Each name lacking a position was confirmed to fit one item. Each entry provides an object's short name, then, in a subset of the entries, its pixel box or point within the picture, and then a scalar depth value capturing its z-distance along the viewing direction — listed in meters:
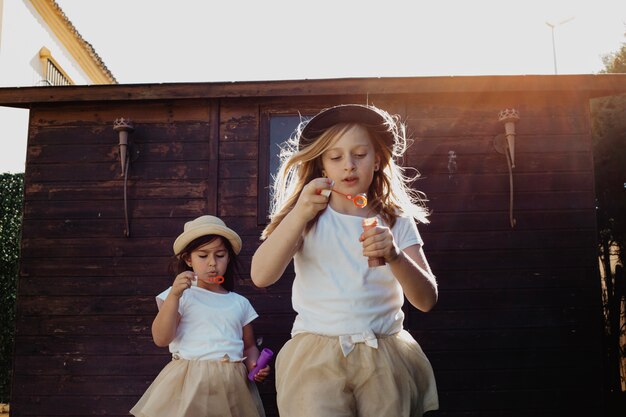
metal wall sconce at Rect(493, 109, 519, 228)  4.94
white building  10.13
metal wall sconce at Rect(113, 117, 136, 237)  5.03
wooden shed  4.88
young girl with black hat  1.89
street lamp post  14.34
